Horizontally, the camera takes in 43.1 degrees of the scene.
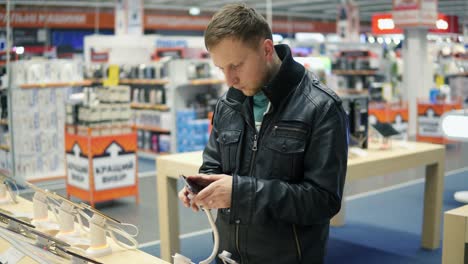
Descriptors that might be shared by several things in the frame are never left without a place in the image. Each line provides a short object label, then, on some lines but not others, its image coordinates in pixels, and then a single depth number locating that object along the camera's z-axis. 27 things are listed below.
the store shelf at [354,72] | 15.10
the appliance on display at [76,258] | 1.91
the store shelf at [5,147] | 8.35
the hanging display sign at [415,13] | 12.57
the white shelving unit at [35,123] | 8.33
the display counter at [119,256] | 2.23
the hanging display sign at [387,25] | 17.42
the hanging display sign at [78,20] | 22.16
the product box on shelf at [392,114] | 11.46
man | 1.83
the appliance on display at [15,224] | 2.34
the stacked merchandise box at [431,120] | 11.66
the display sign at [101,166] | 6.92
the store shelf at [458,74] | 18.98
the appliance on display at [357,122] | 5.39
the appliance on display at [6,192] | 3.26
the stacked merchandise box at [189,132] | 10.61
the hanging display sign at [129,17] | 15.52
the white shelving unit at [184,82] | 10.77
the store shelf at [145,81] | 10.99
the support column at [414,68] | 13.61
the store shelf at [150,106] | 10.98
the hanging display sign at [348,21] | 19.78
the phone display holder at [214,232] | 1.84
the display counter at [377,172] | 4.66
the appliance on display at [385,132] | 5.36
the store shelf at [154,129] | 10.99
